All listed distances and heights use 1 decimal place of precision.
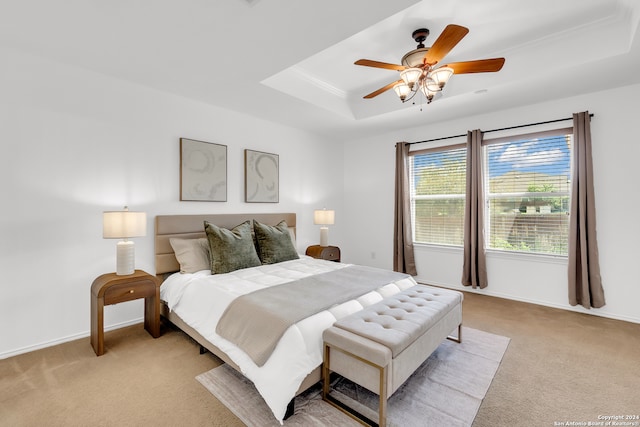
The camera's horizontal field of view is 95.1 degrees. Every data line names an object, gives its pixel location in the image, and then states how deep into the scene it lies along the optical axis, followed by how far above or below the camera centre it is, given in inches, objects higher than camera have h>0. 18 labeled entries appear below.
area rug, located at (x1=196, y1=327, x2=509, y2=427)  67.4 -46.8
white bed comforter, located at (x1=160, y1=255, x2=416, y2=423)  66.6 -29.1
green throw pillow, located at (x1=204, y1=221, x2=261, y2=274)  117.5 -15.0
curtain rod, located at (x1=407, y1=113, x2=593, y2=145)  137.7 +44.7
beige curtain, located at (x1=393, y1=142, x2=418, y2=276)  186.5 -3.8
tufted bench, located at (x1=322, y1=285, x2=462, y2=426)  63.9 -30.6
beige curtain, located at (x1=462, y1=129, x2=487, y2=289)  157.5 -1.6
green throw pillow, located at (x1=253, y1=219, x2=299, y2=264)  137.1 -14.6
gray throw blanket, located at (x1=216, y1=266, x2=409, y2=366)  72.1 -25.5
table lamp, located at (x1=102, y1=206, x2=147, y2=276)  99.7 -5.7
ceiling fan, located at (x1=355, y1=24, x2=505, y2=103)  84.7 +45.3
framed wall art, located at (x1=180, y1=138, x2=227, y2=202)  133.5 +20.6
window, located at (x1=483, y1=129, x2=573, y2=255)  141.9 +11.3
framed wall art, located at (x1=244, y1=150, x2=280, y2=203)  157.5 +20.9
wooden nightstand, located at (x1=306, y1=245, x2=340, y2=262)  172.7 -22.9
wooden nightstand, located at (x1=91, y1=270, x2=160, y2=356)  95.3 -27.7
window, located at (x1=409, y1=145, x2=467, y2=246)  173.6 +12.6
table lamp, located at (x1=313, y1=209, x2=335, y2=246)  182.4 -3.7
